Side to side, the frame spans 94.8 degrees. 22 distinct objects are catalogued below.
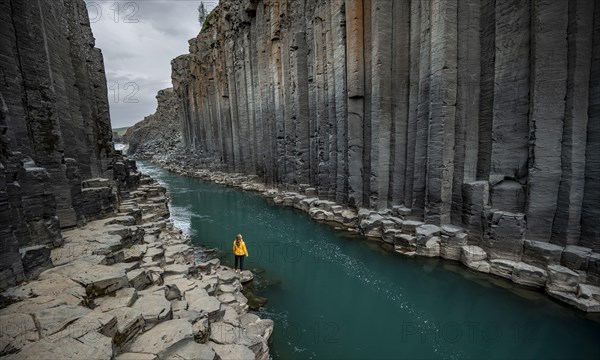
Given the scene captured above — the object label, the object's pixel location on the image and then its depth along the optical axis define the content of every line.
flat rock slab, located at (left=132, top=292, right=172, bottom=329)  5.16
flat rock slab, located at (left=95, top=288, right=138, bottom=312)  5.19
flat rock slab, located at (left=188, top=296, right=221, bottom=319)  6.21
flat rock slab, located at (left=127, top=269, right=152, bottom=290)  6.46
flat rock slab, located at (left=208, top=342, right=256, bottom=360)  5.11
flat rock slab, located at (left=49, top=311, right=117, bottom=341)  4.04
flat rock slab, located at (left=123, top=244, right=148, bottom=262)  8.06
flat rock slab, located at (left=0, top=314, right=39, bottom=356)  3.70
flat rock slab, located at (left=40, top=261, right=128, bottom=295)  5.47
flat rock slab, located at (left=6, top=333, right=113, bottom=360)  3.60
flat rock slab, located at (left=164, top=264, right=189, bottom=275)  8.05
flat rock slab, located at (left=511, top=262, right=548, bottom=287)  8.15
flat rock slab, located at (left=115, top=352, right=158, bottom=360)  4.24
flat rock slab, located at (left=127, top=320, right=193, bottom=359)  4.47
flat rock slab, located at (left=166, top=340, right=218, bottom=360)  4.50
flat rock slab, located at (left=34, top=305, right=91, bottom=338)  4.11
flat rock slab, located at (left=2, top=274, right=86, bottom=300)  4.91
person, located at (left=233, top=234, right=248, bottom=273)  9.79
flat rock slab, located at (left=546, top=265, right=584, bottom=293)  7.55
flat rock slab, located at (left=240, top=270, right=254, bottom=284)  9.42
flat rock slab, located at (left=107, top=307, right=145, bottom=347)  4.51
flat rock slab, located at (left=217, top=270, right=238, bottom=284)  8.82
